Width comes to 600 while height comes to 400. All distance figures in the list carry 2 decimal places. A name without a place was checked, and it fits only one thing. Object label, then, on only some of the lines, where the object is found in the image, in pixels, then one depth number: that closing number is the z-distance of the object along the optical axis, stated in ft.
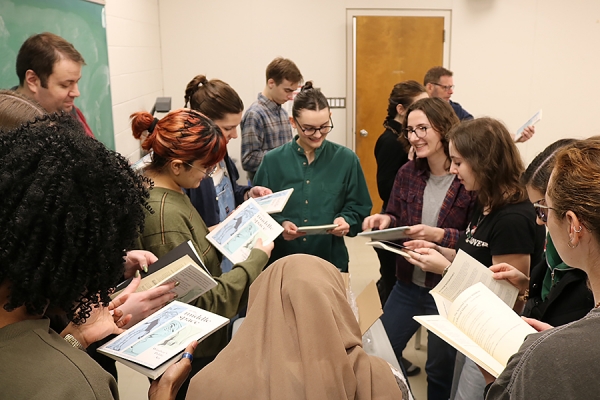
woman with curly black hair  2.77
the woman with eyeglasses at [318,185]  9.00
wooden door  19.56
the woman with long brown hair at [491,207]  6.61
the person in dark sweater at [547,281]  5.21
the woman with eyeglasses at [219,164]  8.11
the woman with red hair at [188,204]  6.05
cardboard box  6.36
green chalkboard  8.27
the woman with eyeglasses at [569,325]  3.18
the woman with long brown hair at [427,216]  8.00
